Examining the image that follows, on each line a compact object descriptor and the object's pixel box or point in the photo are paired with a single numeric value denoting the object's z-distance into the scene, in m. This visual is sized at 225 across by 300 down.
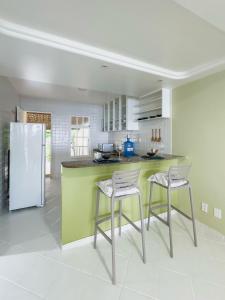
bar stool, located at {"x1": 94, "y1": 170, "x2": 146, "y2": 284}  1.76
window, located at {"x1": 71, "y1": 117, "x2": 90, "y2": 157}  5.40
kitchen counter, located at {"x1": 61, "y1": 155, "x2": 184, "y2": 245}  2.02
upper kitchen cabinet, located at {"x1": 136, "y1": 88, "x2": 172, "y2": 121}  2.98
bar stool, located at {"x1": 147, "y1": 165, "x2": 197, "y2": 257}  2.05
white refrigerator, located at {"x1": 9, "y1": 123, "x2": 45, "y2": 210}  2.96
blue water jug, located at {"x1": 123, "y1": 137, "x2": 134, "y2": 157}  3.72
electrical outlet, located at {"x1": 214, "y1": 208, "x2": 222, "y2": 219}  2.31
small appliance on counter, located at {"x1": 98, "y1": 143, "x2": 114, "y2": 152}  4.79
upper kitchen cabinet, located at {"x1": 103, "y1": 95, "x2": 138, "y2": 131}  3.74
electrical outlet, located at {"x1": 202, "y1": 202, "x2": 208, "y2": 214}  2.48
